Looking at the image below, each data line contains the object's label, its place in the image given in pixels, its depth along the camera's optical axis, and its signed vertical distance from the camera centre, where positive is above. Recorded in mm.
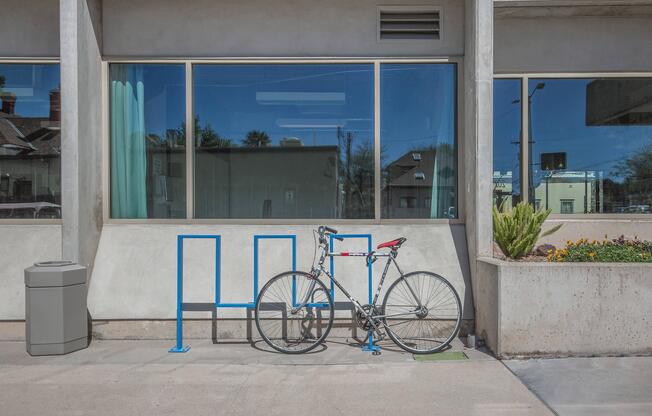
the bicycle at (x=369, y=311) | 4914 -1226
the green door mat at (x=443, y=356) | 4688 -1641
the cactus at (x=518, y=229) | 5410 -334
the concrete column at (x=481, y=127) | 5402 +907
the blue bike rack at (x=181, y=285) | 4977 -936
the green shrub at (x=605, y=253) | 4945 -582
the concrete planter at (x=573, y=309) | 4562 -1093
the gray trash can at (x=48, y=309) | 4812 -1155
